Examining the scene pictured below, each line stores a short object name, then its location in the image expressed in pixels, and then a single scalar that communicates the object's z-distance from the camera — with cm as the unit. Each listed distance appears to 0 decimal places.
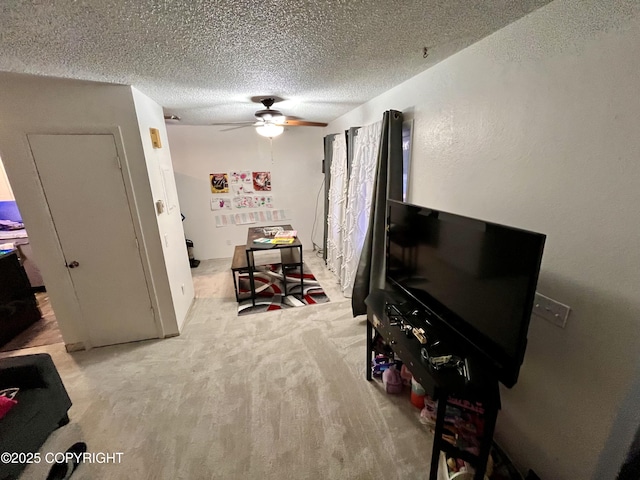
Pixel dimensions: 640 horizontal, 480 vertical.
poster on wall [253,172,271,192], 456
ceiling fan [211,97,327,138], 263
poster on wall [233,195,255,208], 460
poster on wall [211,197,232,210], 451
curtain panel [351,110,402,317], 222
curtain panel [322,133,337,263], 397
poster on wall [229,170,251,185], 448
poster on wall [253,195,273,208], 466
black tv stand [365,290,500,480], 113
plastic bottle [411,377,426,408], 175
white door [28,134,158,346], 208
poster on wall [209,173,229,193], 441
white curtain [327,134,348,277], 340
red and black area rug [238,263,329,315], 315
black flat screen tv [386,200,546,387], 102
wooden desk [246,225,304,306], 310
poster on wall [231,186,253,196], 454
